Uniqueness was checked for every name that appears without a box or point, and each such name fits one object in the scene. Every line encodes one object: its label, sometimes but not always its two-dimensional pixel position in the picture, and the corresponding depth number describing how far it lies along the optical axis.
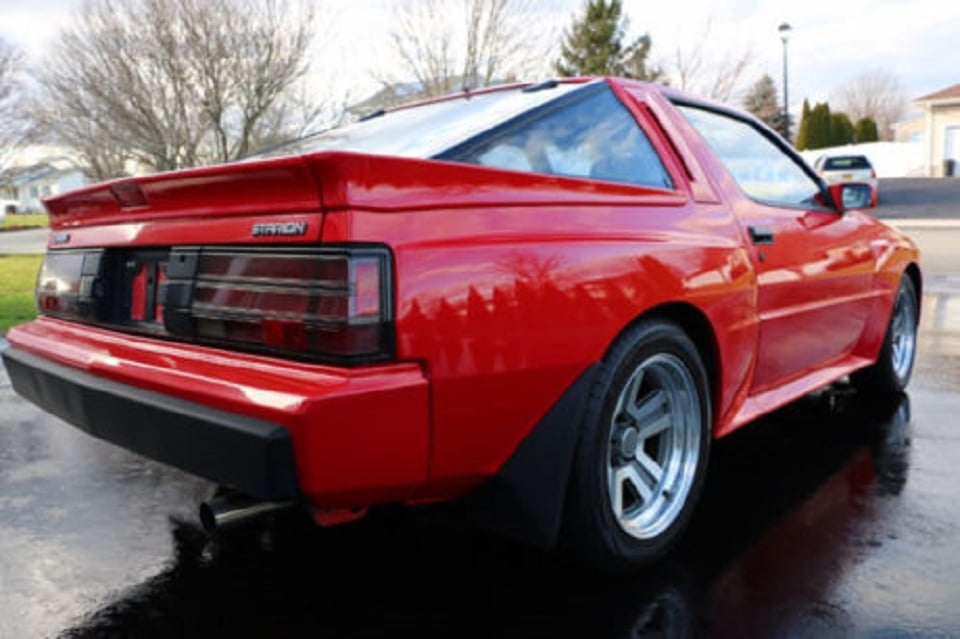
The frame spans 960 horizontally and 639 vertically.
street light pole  26.80
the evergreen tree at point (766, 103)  32.47
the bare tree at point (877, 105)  70.56
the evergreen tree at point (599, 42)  32.69
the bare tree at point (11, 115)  22.48
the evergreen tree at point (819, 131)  45.41
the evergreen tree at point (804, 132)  45.75
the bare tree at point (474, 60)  17.25
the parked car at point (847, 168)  25.42
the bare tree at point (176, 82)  13.49
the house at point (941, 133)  35.09
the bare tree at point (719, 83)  23.08
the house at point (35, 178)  26.89
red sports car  1.93
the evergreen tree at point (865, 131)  49.09
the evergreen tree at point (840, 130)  45.91
